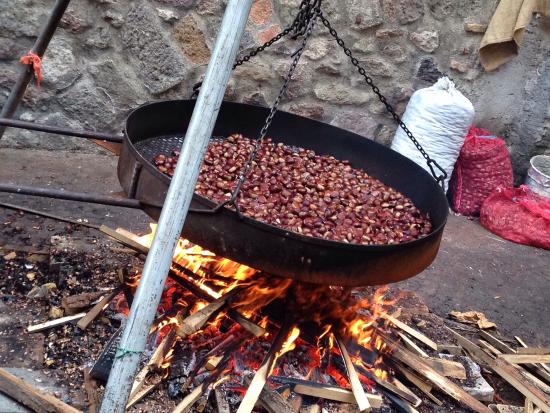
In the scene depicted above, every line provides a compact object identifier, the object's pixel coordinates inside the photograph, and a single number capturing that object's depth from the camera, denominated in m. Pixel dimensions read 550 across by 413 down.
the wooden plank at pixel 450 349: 3.13
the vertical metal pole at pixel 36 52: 2.81
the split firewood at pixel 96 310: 2.63
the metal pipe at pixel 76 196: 2.21
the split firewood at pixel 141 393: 2.32
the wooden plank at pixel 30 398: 2.12
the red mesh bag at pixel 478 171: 5.24
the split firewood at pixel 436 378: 2.73
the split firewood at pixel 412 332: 3.12
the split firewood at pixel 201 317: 2.45
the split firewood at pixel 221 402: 2.38
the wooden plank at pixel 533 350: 3.38
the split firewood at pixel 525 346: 3.28
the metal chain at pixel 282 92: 1.99
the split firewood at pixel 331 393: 2.55
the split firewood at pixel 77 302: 2.73
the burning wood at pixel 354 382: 2.46
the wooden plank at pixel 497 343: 3.37
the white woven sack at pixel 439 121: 4.89
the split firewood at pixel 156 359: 2.37
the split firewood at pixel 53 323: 2.59
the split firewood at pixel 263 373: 2.34
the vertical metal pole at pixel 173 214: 1.80
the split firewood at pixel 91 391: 2.26
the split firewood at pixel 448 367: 2.88
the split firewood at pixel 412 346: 3.00
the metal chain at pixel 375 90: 2.44
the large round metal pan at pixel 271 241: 2.06
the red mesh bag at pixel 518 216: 5.04
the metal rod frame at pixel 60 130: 2.52
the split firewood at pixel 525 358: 3.19
